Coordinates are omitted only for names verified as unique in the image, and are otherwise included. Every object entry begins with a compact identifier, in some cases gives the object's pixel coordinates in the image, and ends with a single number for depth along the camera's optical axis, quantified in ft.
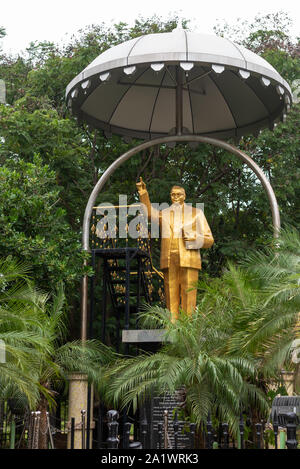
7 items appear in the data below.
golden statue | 40.45
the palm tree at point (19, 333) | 26.53
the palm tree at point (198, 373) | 29.50
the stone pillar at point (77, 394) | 34.42
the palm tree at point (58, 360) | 30.89
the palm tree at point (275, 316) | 29.43
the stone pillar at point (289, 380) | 29.81
